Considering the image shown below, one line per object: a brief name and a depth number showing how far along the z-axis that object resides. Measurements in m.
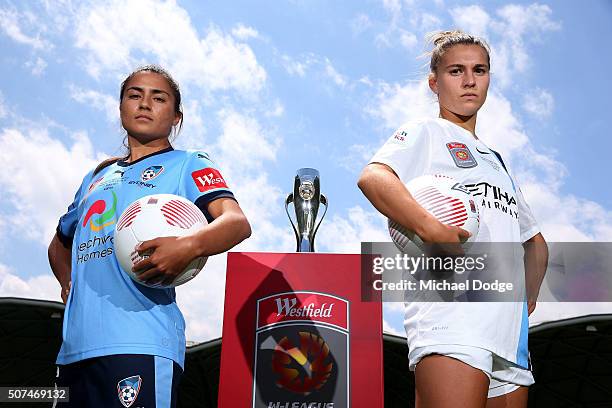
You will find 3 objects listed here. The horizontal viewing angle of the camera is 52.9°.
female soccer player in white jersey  2.09
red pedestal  4.09
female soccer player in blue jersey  2.33
